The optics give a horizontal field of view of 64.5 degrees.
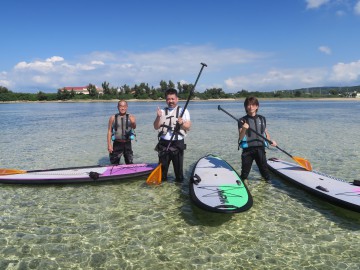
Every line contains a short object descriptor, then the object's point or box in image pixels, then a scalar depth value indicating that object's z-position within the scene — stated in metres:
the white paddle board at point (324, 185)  6.39
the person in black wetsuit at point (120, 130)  9.04
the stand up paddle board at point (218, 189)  5.73
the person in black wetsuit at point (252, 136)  7.66
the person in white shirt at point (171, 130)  7.26
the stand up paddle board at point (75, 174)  8.53
